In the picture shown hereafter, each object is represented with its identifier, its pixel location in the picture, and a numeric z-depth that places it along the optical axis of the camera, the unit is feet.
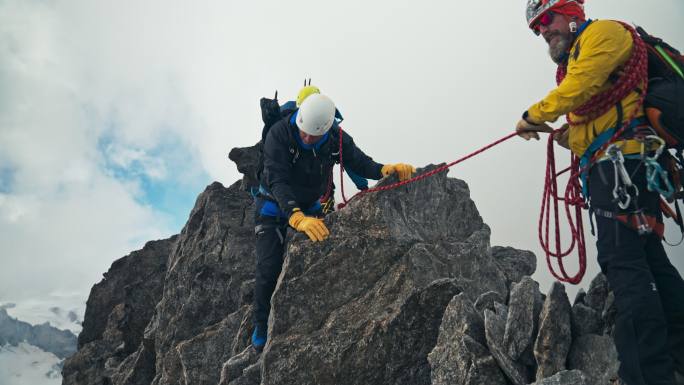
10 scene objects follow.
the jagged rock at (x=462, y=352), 20.30
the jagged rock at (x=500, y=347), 19.49
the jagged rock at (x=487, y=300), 24.40
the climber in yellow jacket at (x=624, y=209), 14.56
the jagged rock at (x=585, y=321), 20.68
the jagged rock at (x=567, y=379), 16.66
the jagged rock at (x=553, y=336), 18.95
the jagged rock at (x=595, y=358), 18.22
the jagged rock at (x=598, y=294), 22.39
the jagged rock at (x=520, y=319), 20.01
